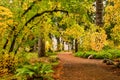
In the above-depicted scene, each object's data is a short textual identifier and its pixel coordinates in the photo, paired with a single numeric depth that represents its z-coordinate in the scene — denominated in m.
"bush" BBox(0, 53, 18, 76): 6.04
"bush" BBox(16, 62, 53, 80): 5.29
